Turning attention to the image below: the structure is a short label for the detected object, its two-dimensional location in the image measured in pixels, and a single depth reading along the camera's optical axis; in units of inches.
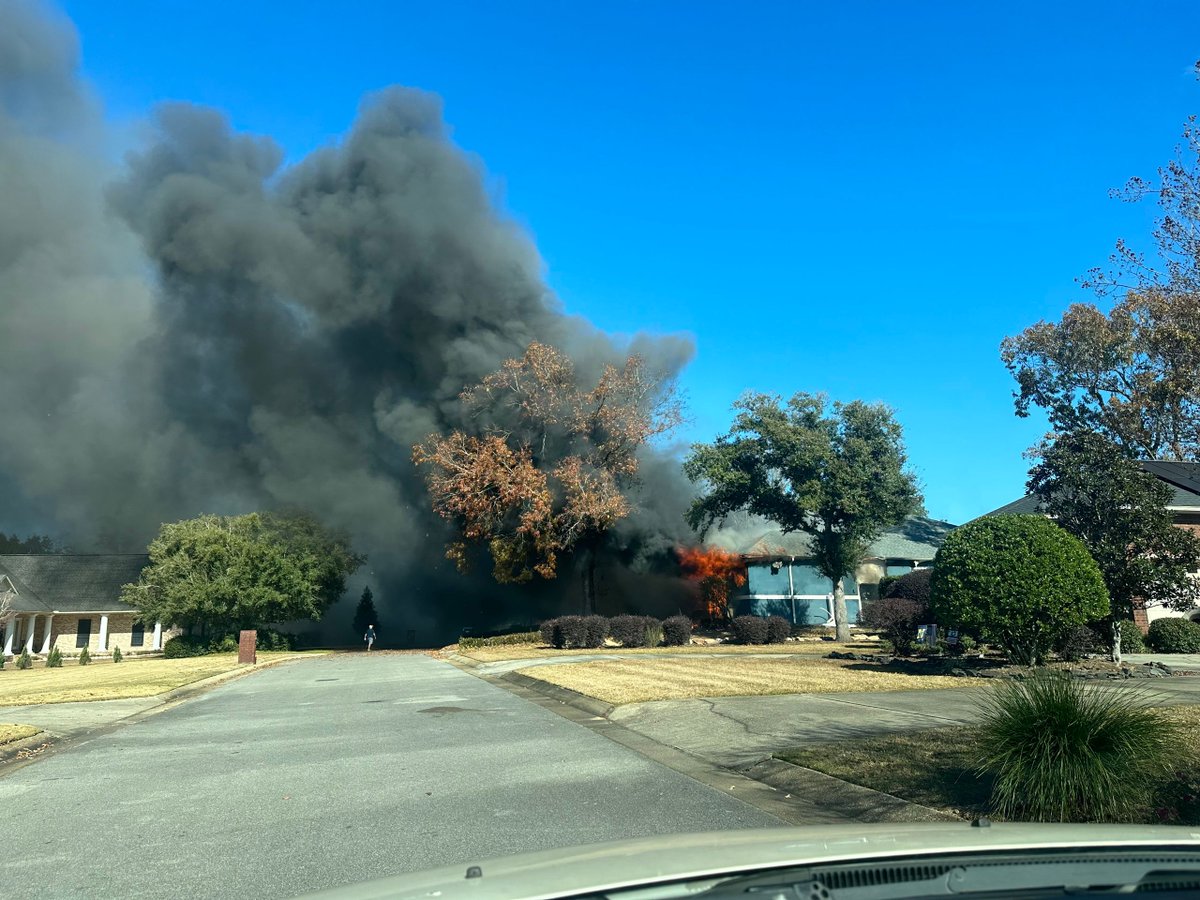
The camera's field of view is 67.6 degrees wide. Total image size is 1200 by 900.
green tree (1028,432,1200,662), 649.0
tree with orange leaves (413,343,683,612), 1330.0
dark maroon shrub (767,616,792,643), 1117.7
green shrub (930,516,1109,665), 539.2
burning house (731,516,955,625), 1544.0
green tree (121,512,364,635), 1660.9
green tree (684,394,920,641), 1267.2
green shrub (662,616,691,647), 1098.7
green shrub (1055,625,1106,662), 567.5
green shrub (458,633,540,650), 1268.5
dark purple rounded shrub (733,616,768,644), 1090.1
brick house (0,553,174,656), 1845.5
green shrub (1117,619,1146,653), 828.0
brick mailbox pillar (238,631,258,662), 1106.7
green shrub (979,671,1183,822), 205.8
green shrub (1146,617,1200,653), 851.9
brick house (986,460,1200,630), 944.3
